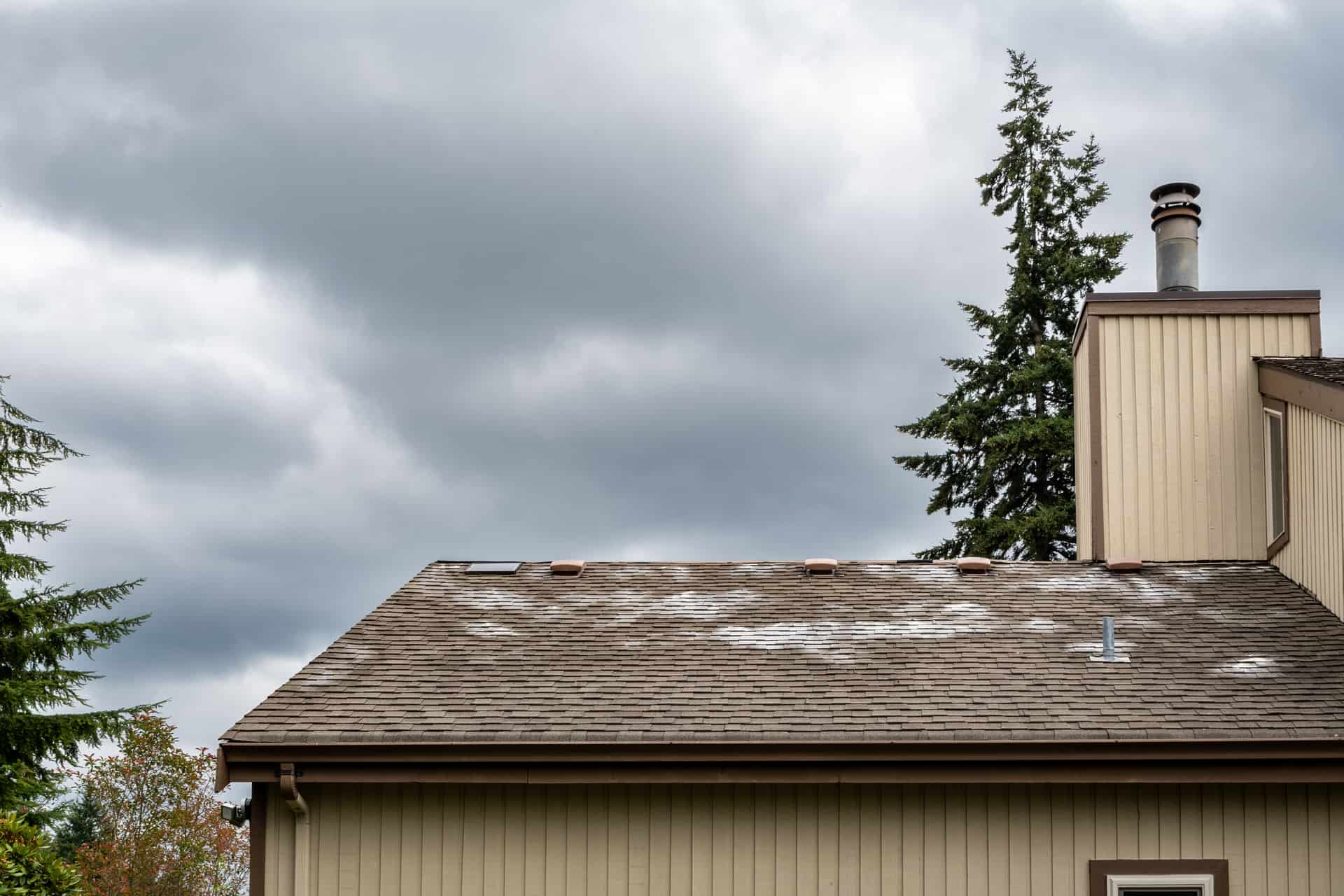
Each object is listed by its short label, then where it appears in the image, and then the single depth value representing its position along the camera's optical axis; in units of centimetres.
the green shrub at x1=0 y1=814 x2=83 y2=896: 803
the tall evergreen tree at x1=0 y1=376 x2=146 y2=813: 1781
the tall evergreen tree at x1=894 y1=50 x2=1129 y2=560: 2228
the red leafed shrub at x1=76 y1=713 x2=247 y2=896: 1950
